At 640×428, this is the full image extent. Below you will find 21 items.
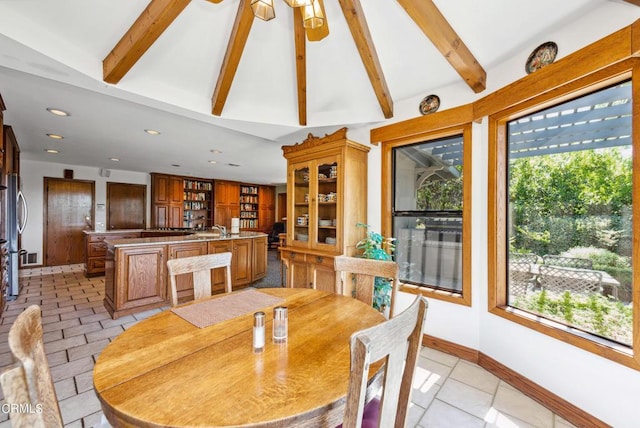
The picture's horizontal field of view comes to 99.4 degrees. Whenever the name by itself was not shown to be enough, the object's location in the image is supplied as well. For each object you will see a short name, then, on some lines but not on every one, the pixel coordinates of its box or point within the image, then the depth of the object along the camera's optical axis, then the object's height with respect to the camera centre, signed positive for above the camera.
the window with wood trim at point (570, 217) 1.63 -0.01
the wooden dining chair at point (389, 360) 0.64 -0.40
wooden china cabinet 2.90 +0.12
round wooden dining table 0.73 -0.53
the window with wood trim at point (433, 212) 2.58 +0.04
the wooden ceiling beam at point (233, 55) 1.95 +1.31
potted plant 2.68 -0.38
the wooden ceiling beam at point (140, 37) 1.75 +1.24
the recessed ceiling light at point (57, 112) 2.91 +1.13
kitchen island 3.29 -0.71
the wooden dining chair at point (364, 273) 1.81 -0.40
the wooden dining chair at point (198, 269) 1.74 -0.36
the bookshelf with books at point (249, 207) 8.99 +0.28
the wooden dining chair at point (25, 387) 0.50 -0.34
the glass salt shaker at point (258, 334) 1.06 -0.47
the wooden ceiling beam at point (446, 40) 1.82 +1.28
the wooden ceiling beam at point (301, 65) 2.13 +1.36
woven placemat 1.35 -0.52
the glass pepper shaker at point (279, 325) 1.14 -0.47
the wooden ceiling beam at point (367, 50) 1.92 +1.37
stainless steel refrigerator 3.83 -0.22
